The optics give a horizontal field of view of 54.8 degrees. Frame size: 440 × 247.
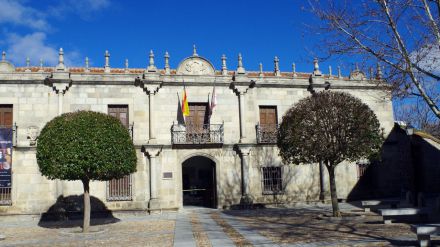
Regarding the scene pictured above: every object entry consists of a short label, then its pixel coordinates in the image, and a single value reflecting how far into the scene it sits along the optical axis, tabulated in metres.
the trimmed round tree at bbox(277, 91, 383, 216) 14.43
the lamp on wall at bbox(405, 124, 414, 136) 16.30
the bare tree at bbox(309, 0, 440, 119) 8.62
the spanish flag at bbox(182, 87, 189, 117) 19.48
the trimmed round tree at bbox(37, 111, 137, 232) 13.23
